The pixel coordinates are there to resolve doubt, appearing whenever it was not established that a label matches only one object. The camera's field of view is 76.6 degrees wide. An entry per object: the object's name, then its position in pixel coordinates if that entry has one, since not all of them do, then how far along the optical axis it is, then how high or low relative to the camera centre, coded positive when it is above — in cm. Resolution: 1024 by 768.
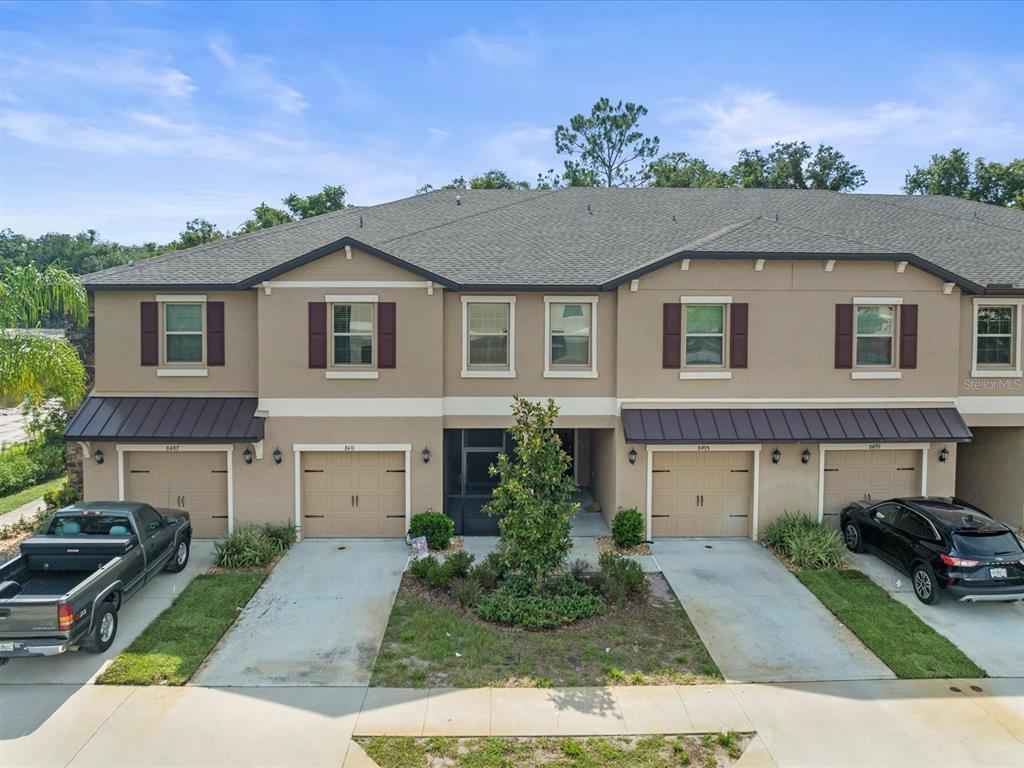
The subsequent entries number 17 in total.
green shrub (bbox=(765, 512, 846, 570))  1324 -375
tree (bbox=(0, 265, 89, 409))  1414 +50
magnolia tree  1090 -231
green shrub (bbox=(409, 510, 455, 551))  1401 -359
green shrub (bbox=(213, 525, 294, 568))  1300 -382
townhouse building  1439 -28
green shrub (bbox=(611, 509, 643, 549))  1418 -363
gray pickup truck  855 -327
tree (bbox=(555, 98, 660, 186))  4691 +1622
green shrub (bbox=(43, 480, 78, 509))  1661 -349
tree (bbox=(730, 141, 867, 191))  3847 +1153
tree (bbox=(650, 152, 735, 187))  3978 +1236
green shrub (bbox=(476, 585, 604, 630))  1051 -407
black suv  1091 -327
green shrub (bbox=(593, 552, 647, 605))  1134 -387
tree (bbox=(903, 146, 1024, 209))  3156 +938
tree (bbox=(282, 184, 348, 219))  3666 +906
